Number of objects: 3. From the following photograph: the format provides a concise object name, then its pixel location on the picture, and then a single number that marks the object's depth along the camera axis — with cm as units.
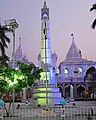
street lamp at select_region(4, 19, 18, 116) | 2368
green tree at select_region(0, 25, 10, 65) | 3837
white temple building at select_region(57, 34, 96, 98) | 8750
